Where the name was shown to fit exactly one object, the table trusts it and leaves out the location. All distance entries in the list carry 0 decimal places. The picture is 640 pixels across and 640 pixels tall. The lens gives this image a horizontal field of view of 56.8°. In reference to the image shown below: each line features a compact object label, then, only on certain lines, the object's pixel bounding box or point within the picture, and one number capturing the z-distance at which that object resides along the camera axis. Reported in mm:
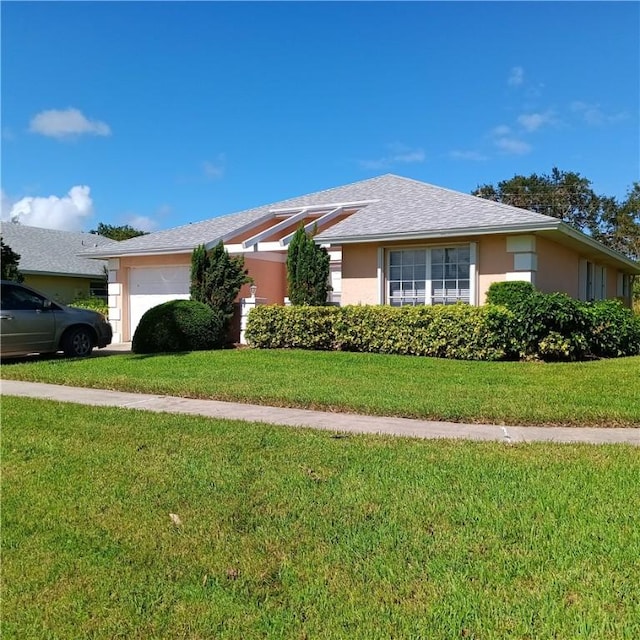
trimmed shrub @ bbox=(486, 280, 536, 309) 12992
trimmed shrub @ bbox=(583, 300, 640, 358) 12805
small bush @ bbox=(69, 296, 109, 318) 24611
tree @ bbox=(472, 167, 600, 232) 56959
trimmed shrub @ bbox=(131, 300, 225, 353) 14523
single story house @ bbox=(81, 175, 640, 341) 14070
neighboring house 26141
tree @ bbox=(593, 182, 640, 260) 51812
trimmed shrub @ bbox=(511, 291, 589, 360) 11945
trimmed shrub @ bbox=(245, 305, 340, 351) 14297
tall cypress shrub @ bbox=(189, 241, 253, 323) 15844
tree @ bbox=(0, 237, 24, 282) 16812
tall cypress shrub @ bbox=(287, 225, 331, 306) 15648
